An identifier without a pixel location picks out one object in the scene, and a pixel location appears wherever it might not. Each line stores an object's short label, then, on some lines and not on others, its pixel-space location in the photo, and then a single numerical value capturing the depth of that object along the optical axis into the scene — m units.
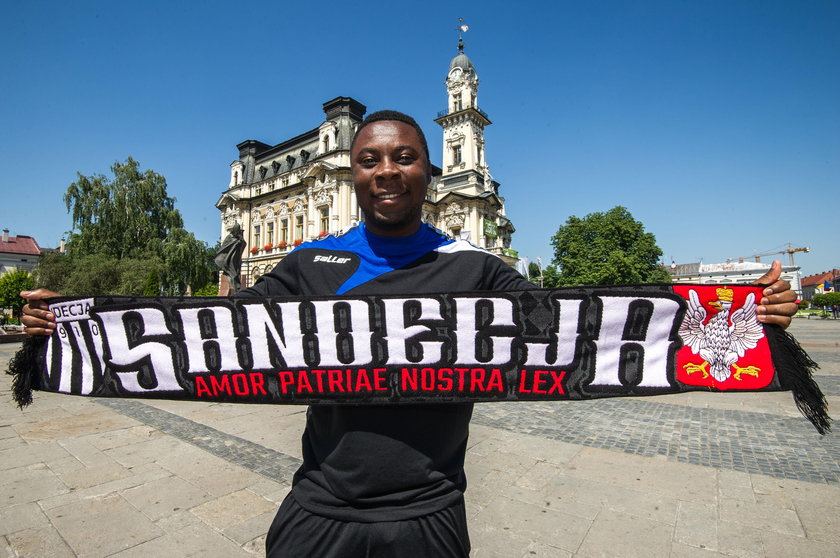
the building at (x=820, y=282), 91.41
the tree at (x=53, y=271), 28.23
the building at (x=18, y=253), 61.66
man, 1.41
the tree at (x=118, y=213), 30.08
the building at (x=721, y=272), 100.44
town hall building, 36.53
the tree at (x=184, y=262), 29.59
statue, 11.54
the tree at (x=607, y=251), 34.25
